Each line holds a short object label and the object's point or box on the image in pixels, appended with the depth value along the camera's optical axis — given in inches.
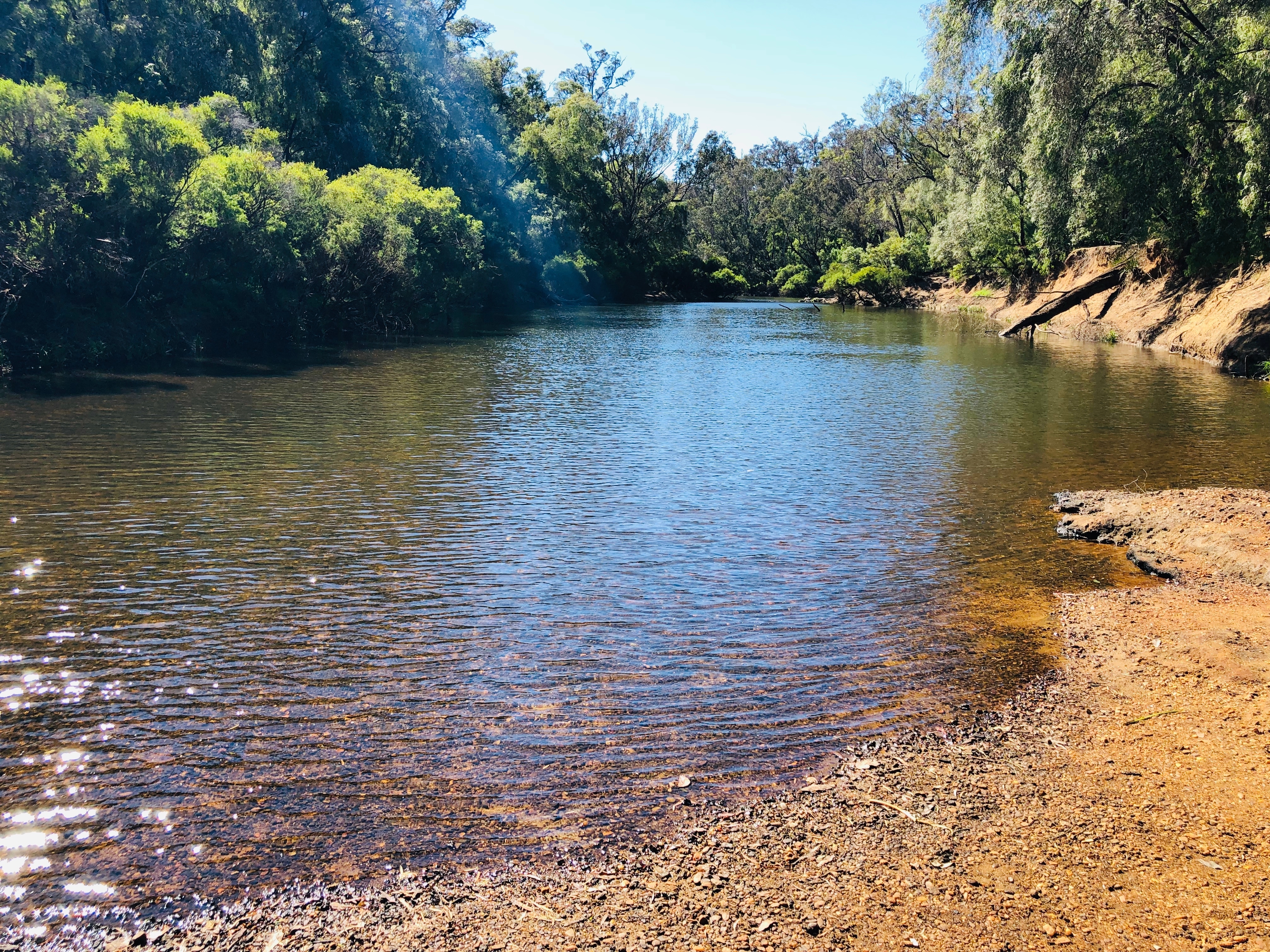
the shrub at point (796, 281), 3708.2
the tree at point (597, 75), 3718.0
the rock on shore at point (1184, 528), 401.1
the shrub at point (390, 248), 1552.7
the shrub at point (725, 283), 3786.9
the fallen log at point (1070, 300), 1663.4
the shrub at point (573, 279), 3073.3
